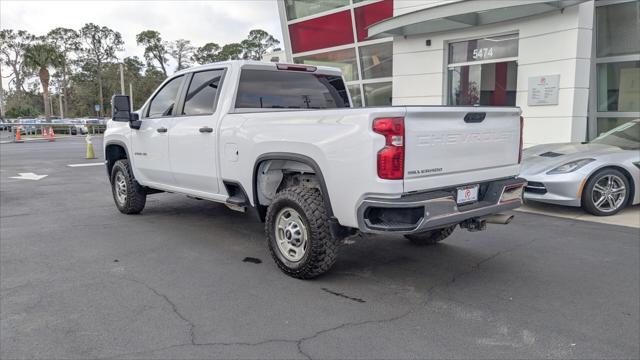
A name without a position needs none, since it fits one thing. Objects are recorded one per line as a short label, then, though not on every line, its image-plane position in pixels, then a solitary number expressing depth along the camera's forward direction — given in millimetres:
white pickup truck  3486
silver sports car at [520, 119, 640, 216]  6621
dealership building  10250
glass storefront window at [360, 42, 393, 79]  14156
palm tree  45781
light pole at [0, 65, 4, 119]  52875
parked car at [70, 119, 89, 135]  41062
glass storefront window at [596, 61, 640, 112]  10750
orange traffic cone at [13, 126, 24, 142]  26497
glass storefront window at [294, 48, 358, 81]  15086
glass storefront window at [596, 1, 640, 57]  10617
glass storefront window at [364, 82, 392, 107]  14414
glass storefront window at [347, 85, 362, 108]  15227
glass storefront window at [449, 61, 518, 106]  11656
